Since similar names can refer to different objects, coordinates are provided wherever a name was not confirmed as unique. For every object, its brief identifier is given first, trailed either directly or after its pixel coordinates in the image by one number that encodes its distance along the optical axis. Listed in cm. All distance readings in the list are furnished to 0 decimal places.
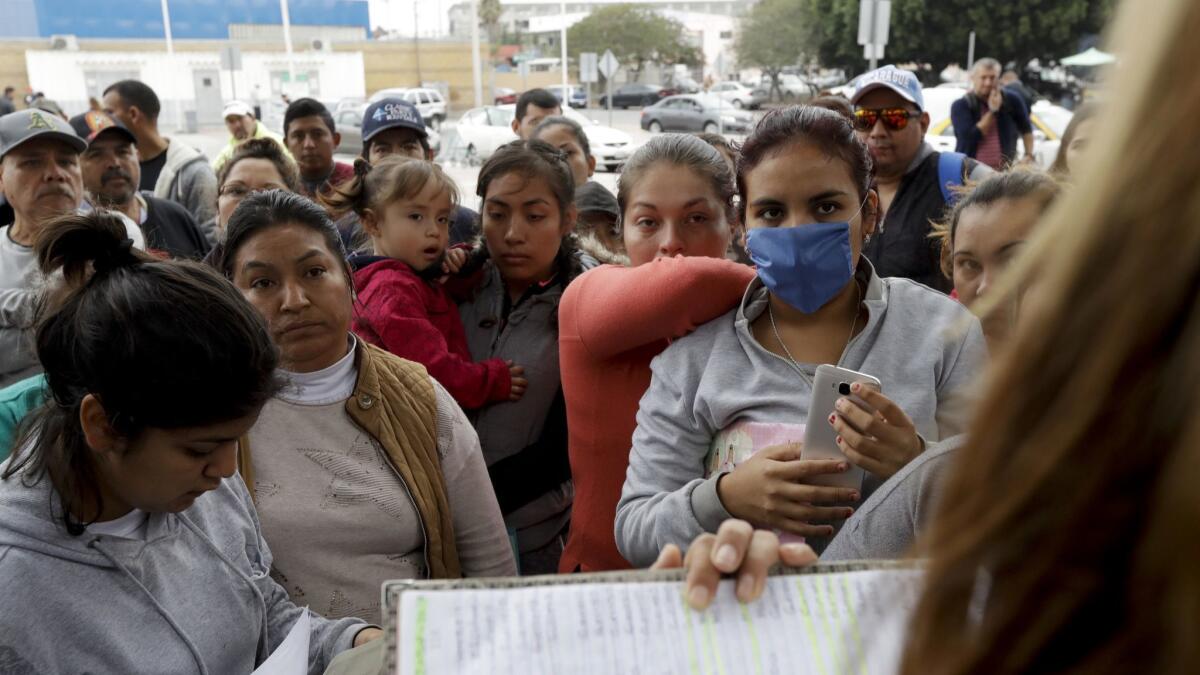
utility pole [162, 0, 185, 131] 4003
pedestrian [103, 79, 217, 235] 589
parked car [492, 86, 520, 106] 4219
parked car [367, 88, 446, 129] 3098
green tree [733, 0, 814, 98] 3802
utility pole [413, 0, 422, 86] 5138
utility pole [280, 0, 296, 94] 3755
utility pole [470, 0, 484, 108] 3417
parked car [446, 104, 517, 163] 2016
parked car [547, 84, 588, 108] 4304
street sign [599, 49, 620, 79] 2022
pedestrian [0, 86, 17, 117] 1456
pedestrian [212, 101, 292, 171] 833
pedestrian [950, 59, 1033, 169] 759
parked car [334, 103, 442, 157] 2253
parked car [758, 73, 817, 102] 3639
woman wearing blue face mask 176
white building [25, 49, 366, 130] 4197
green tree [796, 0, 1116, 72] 3116
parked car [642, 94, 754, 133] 2615
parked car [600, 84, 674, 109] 4316
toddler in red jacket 288
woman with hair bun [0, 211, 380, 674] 151
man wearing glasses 391
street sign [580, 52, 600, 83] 2030
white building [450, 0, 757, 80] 6550
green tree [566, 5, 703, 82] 5344
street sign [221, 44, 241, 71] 2003
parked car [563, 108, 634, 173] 1927
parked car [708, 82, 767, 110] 3409
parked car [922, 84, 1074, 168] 1162
